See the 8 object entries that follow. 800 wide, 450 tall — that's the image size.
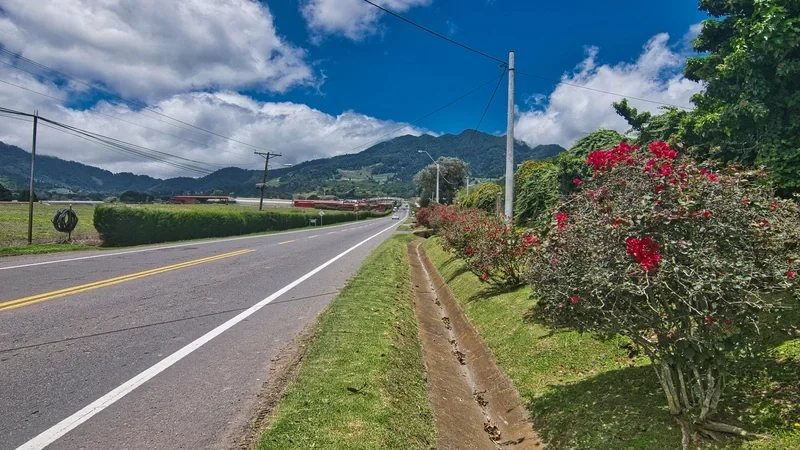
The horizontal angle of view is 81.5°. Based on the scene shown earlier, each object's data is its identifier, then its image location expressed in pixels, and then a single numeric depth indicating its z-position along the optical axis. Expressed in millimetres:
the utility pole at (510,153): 10578
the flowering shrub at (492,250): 9148
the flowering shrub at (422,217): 35381
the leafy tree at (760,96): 6770
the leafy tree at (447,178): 73500
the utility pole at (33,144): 20898
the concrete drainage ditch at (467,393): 4660
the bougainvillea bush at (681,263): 3162
